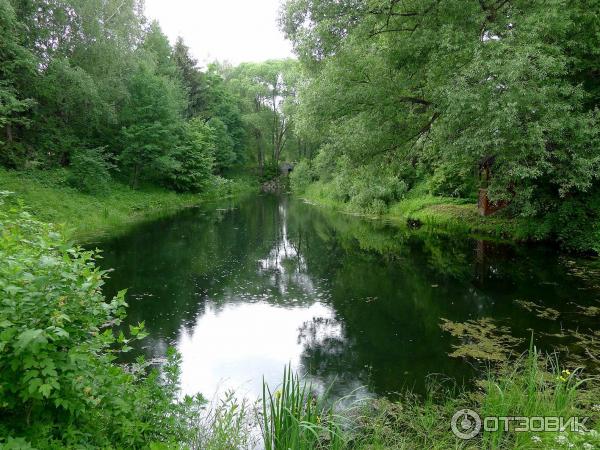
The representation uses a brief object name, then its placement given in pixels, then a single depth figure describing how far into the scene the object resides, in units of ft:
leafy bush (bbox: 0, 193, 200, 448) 7.97
